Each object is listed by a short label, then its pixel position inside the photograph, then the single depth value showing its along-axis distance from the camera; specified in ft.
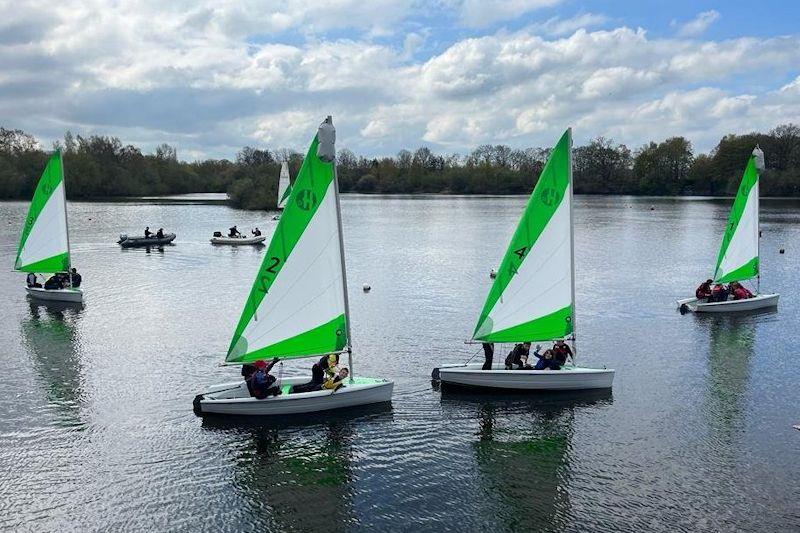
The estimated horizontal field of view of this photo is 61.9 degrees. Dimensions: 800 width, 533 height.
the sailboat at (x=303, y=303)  70.64
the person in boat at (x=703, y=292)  123.75
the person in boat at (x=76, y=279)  134.31
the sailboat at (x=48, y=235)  128.57
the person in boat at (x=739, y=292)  125.08
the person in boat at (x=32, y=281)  133.69
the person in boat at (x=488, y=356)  79.66
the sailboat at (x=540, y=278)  80.07
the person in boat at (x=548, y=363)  78.59
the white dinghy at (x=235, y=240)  226.79
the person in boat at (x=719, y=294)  122.21
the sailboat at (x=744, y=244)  124.88
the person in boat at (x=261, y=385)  69.41
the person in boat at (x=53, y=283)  129.39
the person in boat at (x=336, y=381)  71.20
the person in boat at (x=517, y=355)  78.89
